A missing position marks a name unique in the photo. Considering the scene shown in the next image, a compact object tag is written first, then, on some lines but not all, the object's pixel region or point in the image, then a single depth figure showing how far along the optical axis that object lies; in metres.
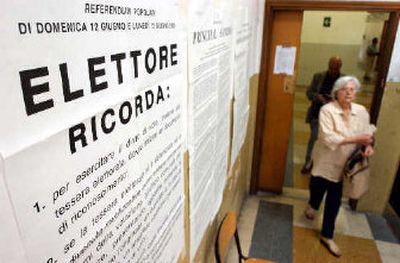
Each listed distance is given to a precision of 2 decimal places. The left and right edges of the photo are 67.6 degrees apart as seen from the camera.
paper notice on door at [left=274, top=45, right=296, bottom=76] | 3.09
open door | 3.03
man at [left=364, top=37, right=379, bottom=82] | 6.72
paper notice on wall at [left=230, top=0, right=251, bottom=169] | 1.93
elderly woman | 2.42
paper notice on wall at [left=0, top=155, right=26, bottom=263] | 0.43
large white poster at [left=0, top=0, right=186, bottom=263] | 0.44
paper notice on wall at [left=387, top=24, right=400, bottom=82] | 2.76
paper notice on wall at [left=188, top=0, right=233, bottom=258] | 1.18
